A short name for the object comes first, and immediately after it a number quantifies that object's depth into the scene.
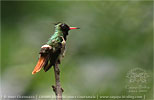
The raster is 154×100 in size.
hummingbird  5.46
